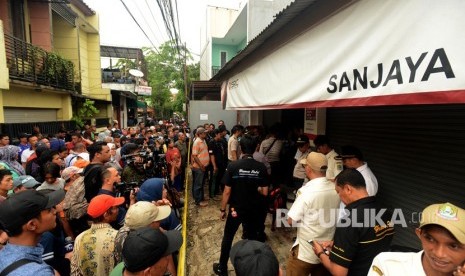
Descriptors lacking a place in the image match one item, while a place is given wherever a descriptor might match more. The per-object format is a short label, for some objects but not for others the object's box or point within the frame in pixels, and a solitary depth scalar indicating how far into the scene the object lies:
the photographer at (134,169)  4.34
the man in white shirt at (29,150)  6.12
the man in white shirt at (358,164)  3.37
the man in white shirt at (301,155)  4.86
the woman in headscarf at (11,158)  4.85
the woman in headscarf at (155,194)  3.04
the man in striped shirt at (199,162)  6.55
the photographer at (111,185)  3.11
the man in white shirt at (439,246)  1.30
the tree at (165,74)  30.11
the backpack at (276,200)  5.18
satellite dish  19.45
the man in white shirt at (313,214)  2.60
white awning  1.38
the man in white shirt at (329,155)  4.10
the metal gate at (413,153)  2.85
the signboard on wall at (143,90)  21.52
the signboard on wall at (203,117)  12.12
